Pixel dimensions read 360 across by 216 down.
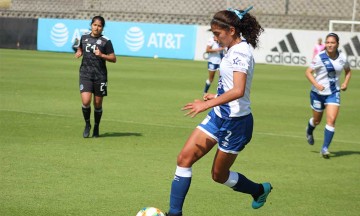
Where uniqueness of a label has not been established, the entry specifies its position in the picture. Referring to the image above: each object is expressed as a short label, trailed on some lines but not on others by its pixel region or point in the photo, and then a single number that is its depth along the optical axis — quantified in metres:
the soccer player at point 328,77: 14.21
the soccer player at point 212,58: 25.41
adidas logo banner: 41.50
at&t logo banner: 44.50
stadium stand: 48.28
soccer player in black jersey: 14.88
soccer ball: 7.78
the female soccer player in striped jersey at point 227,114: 8.24
